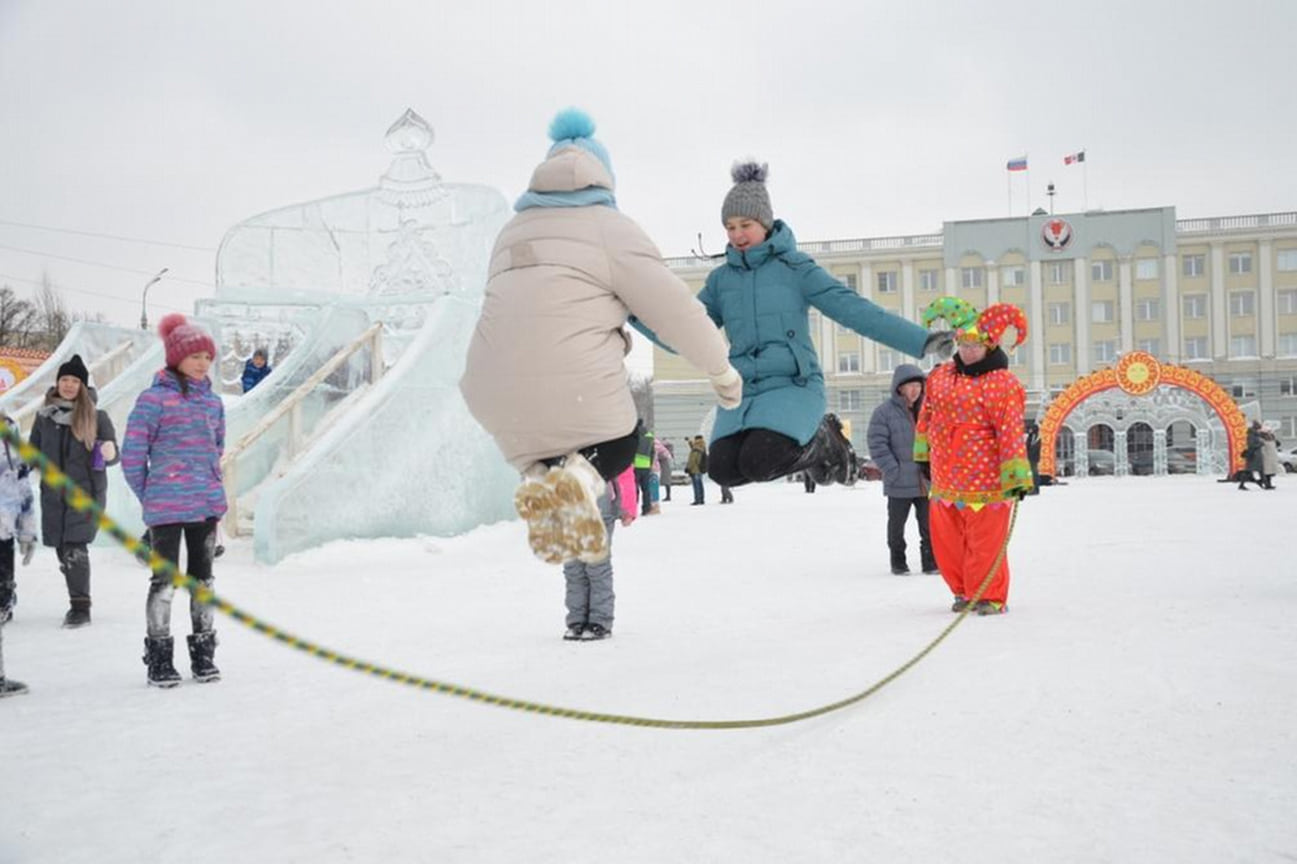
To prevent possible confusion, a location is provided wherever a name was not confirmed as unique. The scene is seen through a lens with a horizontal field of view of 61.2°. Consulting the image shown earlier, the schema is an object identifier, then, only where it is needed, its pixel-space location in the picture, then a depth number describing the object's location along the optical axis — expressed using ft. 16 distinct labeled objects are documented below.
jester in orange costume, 24.38
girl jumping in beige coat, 12.83
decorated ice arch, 110.52
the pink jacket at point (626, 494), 22.90
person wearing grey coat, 32.71
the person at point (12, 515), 21.98
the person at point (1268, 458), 84.94
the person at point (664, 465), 81.36
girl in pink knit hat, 19.01
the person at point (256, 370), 52.54
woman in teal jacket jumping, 15.80
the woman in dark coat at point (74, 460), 24.97
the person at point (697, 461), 75.36
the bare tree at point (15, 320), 151.28
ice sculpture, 39.27
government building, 190.39
